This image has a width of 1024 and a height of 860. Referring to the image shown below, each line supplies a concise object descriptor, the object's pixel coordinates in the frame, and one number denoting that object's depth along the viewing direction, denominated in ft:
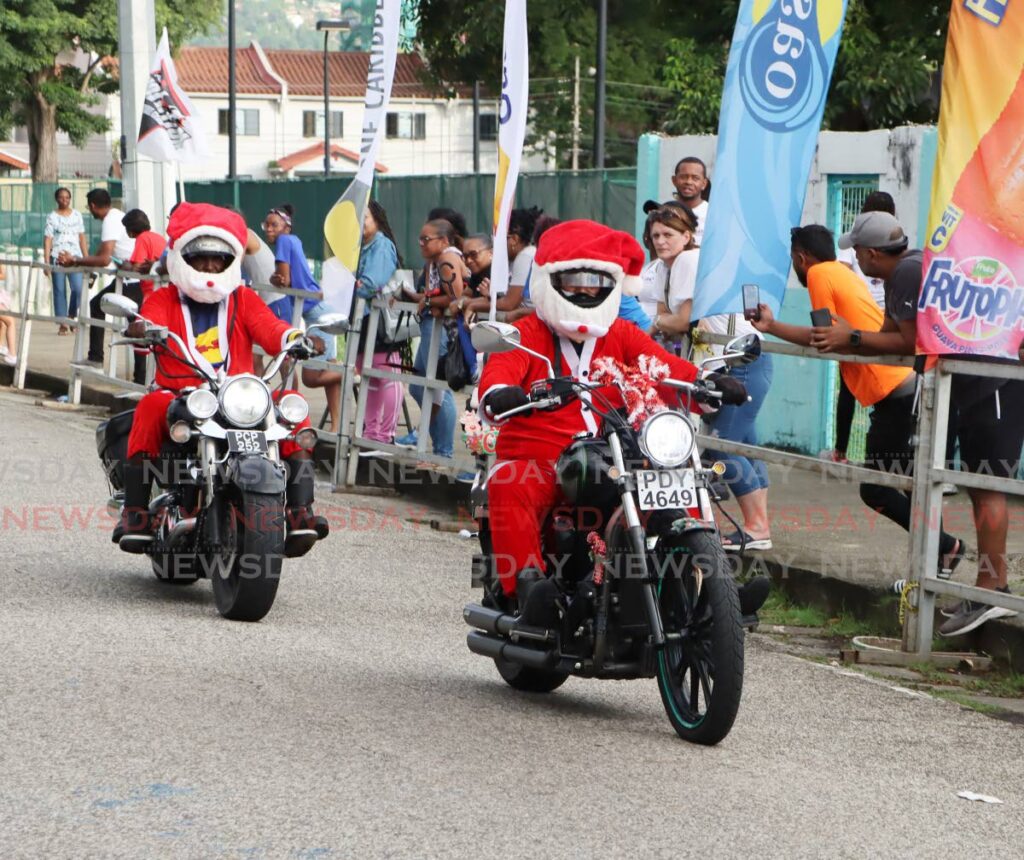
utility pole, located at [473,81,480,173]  181.18
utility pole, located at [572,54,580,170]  174.27
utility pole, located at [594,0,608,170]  91.71
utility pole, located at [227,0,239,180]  158.80
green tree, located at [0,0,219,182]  166.91
